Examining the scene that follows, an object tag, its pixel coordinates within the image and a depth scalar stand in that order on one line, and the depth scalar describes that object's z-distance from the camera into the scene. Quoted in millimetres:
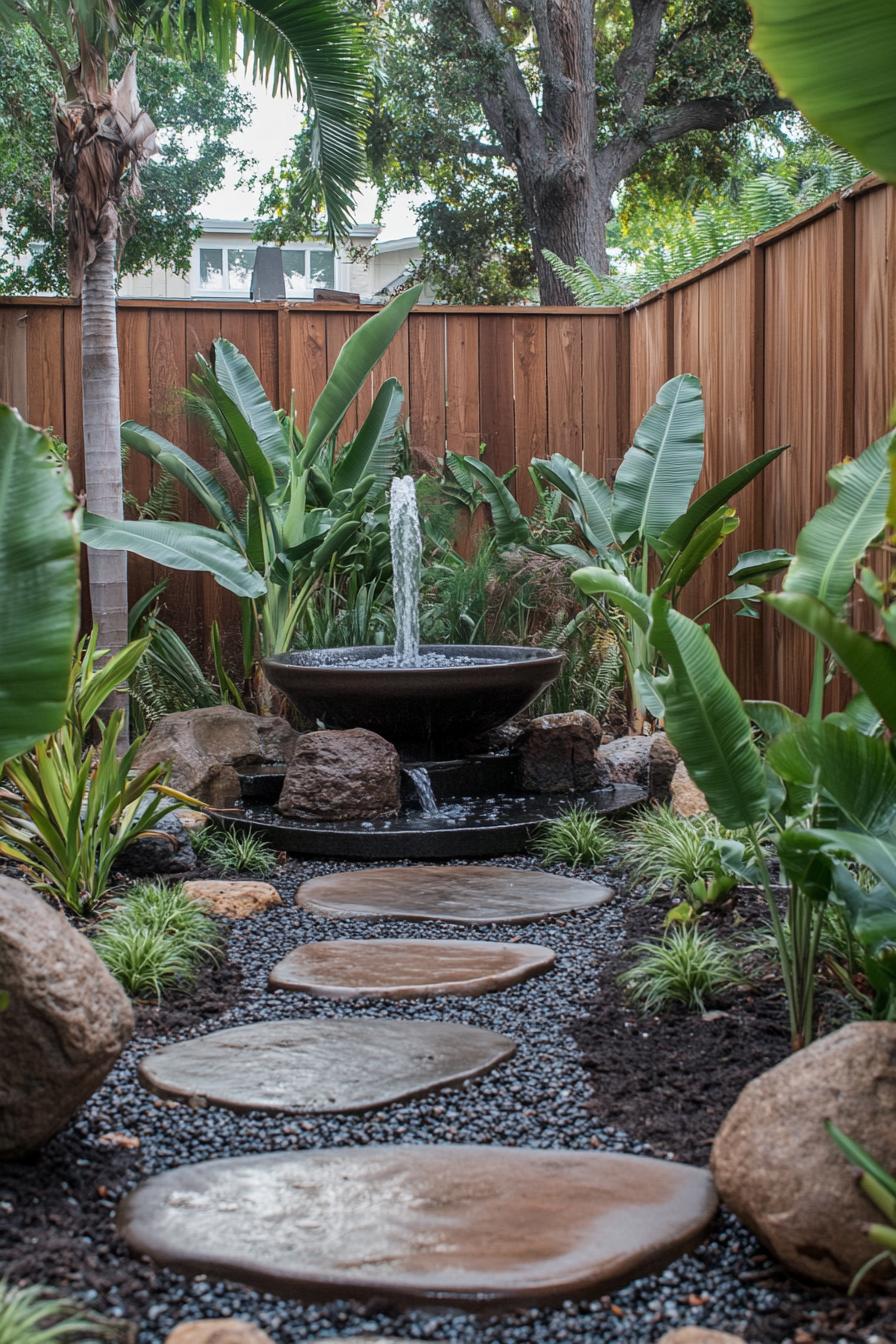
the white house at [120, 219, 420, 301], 26344
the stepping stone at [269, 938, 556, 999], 3285
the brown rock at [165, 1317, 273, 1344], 1687
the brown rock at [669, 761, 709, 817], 4805
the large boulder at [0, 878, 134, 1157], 2225
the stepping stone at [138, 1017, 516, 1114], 2609
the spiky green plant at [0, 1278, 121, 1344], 1650
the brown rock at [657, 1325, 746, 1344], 1743
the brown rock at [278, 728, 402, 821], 5098
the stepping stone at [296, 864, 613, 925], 4016
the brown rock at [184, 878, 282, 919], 4039
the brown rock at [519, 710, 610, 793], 5543
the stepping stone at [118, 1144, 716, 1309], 1909
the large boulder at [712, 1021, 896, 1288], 1940
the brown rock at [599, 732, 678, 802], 5391
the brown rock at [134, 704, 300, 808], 5457
